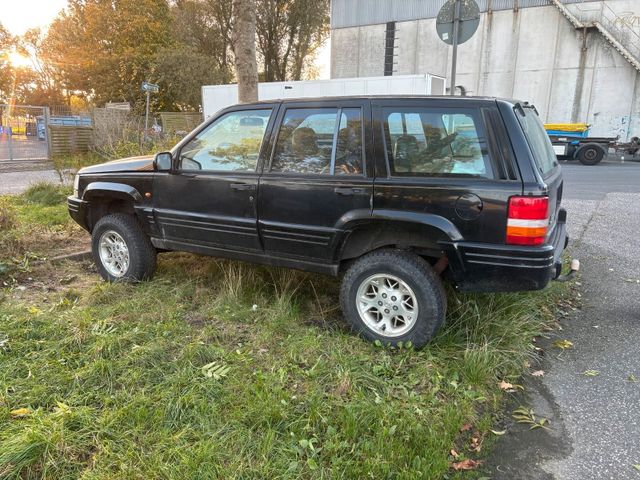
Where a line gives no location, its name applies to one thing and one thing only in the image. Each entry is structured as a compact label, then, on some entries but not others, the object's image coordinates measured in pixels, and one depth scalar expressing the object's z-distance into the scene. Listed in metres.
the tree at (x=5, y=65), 41.12
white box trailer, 17.66
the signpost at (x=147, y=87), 11.47
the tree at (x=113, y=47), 28.94
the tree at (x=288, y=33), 32.81
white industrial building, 25.39
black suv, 3.18
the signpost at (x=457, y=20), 6.07
